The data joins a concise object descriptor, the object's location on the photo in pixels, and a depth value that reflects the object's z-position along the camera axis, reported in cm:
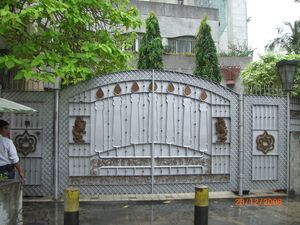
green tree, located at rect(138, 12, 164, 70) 1695
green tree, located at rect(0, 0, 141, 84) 686
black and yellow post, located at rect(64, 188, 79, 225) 479
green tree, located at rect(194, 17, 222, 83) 1759
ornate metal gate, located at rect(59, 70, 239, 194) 807
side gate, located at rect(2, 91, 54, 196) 796
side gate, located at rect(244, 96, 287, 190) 868
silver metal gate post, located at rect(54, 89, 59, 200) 790
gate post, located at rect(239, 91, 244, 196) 856
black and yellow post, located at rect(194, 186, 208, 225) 502
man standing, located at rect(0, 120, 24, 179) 616
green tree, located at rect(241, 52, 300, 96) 1301
